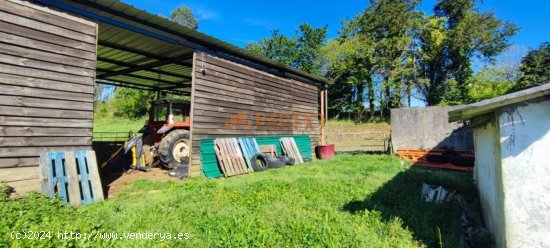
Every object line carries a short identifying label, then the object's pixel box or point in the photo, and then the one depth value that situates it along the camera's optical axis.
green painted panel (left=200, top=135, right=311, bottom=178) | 8.79
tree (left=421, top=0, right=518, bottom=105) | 27.61
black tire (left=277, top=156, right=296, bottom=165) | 11.15
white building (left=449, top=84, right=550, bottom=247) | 2.85
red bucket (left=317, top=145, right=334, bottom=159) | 14.03
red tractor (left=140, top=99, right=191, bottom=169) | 9.26
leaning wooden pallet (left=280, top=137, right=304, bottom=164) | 12.00
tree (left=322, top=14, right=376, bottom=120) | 30.16
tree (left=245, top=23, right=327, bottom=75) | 36.50
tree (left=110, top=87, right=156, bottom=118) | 35.28
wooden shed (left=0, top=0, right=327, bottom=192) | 5.07
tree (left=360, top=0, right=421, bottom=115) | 28.41
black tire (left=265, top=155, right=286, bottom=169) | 10.46
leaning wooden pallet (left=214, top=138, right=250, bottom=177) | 9.08
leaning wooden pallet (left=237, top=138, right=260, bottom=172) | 9.77
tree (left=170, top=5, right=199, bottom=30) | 45.16
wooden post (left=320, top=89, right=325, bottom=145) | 14.95
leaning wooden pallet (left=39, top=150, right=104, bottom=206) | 5.12
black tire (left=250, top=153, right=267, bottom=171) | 9.89
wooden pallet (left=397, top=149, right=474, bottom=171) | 10.15
